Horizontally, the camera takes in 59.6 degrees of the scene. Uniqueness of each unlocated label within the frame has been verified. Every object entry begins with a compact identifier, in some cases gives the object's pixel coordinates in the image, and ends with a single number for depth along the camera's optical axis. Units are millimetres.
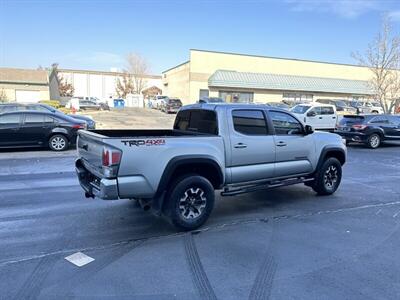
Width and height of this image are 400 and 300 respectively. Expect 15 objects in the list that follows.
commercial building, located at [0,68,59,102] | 48719
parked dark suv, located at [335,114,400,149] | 15844
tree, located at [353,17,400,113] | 25984
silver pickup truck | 4590
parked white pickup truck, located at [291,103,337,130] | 20359
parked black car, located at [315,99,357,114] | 29538
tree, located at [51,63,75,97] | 77475
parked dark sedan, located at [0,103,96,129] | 19981
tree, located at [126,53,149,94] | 76000
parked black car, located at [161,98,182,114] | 38812
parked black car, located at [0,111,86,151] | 12156
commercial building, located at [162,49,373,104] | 45188
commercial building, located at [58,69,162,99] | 91688
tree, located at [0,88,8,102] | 39450
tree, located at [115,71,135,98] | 78125
